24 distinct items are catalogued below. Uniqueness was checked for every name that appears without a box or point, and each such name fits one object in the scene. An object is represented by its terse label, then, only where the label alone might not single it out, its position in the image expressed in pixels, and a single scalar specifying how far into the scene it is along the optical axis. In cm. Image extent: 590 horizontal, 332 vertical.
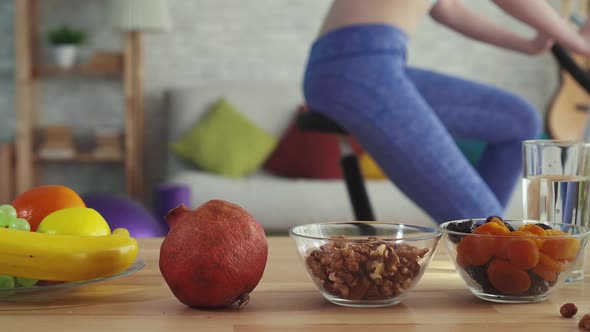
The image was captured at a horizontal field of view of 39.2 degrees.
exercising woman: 186
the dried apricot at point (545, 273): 80
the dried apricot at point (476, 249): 79
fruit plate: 80
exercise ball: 240
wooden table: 72
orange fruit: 95
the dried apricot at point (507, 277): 80
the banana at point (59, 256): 80
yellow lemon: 87
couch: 371
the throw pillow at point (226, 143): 421
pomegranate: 76
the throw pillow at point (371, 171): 422
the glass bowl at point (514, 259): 79
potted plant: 449
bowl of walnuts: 77
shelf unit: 450
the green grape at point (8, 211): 87
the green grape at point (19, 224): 87
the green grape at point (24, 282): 83
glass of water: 94
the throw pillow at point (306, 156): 416
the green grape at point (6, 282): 81
